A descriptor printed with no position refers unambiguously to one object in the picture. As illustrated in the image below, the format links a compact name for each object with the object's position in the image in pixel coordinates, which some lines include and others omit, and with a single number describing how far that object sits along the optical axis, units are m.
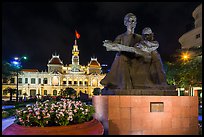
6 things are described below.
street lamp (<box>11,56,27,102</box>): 19.91
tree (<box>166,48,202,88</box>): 18.55
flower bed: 4.02
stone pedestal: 5.28
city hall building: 82.50
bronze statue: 5.91
